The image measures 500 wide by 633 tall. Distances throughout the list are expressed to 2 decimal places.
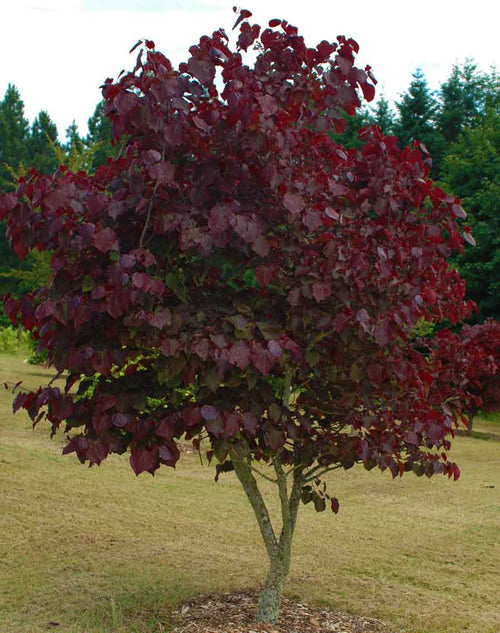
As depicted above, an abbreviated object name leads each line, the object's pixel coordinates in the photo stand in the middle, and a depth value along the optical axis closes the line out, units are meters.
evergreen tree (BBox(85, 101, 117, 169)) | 43.25
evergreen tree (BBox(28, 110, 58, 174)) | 39.00
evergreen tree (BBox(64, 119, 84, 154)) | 45.24
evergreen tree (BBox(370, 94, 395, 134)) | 35.25
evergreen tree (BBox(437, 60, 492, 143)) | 32.84
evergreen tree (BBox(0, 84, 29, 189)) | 40.31
